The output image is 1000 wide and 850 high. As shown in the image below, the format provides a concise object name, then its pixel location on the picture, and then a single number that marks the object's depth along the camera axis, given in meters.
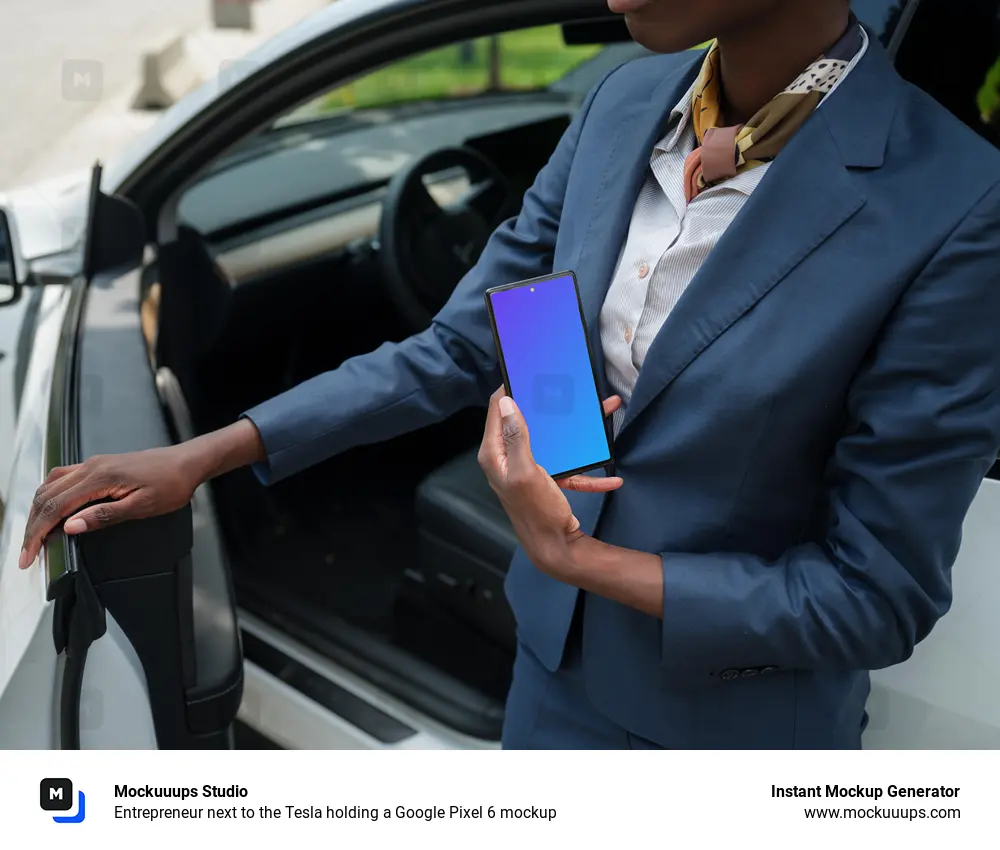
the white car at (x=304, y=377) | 0.97
